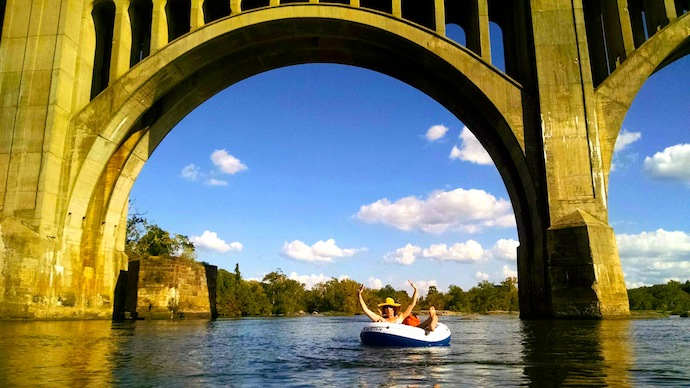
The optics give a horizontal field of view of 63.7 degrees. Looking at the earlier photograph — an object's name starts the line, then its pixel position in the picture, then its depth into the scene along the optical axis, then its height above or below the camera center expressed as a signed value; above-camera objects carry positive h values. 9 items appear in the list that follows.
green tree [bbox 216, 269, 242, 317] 81.44 +2.95
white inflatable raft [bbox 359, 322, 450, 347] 11.69 -0.46
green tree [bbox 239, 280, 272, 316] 85.94 +2.23
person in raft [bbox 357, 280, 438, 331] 12.34 -0.03
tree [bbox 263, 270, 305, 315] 99.81 +3.88
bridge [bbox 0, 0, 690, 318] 21.50 +9.20
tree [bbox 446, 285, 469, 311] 127.44 +2.94
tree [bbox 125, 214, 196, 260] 53.78 +7.38
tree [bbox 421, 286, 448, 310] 132.44 +3.26
